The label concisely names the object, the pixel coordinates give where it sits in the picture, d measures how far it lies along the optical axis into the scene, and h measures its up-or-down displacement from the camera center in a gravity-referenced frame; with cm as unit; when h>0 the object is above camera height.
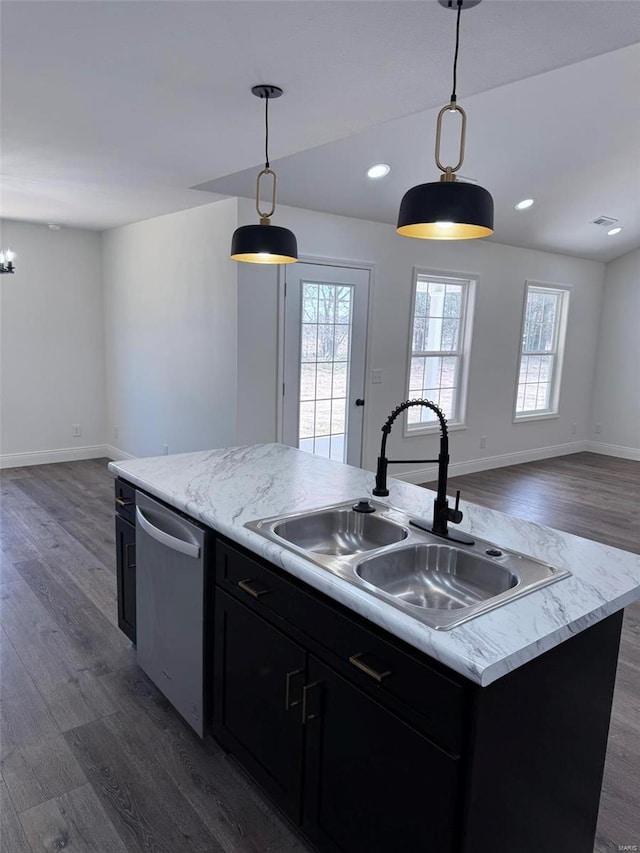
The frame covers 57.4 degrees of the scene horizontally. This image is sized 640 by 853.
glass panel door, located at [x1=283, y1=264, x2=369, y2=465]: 472 -14
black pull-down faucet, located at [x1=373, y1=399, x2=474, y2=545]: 173 -49
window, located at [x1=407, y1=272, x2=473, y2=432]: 580 +2
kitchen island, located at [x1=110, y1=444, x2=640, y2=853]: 121 -84
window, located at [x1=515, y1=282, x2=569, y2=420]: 698 -1
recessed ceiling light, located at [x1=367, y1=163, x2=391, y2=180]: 414 +124
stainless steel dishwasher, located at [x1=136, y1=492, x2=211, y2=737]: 202 -98
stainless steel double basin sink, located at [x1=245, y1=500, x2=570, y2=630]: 150 -61
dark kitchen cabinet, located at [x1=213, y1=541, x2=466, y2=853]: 126 -96
